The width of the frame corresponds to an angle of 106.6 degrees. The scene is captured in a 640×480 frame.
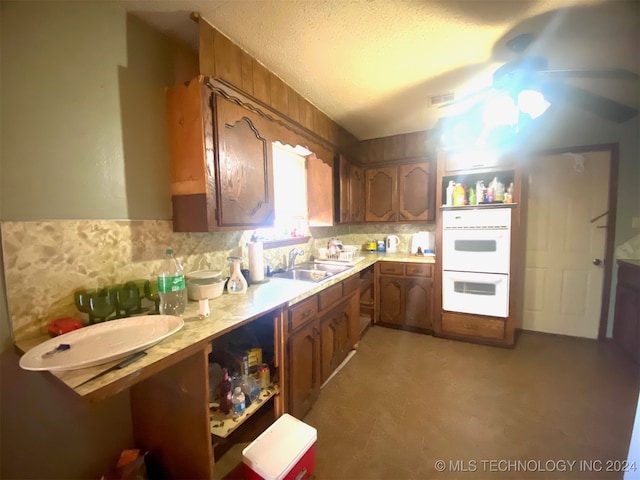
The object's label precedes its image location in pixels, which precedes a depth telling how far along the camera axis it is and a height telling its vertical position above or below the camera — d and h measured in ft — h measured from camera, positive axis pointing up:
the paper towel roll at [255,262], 5.83 -0.94
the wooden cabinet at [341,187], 8.98 +1.38
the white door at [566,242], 8.08 -0.81
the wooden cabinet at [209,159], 4.22 +1.22
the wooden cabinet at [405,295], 8.99 -2.84
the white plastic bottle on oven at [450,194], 8.45 +0.96
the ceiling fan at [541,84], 4.64 +2.71
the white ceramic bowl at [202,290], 4.45 -1.23
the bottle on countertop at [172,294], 3.69 -1.10
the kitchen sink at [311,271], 6.95 -1.51
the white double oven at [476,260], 7.66 -1.33
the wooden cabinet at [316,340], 4.74 -2.77
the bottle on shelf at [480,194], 8.10 +0.91
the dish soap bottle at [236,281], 5.03 -1.20
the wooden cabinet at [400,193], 9.64 +1.19
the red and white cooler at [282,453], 3.42 -3.47
